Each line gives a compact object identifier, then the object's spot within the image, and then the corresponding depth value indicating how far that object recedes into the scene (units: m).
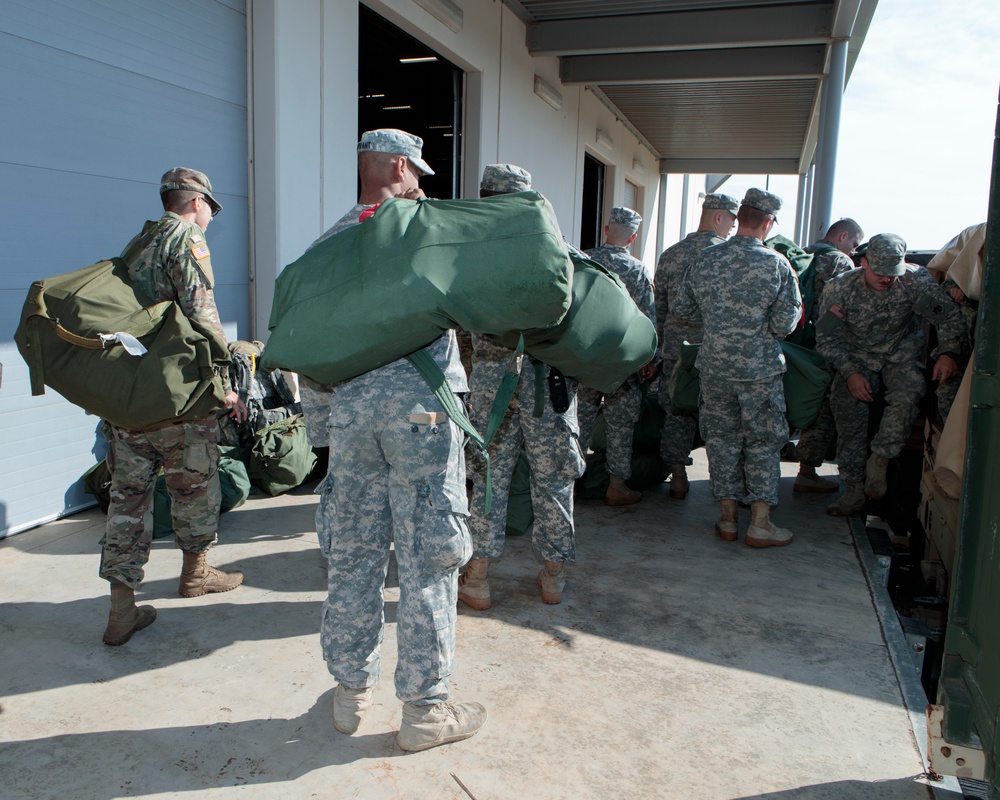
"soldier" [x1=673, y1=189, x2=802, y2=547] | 3.97
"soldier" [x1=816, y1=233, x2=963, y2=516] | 4.19
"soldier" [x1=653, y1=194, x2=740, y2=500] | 4.96
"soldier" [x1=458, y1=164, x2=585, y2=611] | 3.13
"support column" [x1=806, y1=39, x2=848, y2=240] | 7.75
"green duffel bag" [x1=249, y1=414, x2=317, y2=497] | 4.61
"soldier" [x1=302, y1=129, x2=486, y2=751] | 2.15
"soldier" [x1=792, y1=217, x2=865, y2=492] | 5.17
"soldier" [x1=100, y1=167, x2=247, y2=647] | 2.88
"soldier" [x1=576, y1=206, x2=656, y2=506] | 4.40
